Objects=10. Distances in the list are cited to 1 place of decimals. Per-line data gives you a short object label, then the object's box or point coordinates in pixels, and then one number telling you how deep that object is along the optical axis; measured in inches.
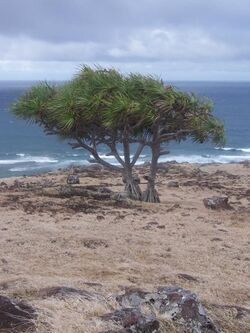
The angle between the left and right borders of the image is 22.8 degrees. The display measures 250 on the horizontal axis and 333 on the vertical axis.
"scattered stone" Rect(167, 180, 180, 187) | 912.6
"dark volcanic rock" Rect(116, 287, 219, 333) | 241.4
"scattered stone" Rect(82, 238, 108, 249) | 428.9
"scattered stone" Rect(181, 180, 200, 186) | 967.6
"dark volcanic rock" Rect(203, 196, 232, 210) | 654.5
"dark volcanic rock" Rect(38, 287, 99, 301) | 270.7
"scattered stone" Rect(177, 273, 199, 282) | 345.9
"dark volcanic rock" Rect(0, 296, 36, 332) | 237.1
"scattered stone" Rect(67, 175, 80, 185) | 869.8
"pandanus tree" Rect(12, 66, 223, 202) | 648.4
